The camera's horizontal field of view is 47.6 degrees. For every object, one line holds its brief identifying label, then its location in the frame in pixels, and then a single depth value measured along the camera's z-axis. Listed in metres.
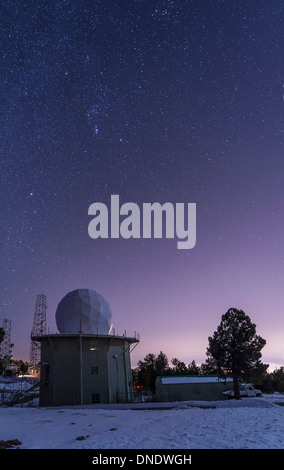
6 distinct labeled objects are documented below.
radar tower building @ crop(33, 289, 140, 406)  29.60
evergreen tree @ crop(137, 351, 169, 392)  57.00
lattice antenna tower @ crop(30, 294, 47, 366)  87.69
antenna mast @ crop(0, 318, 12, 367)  96.88
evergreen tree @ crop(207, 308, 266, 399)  30.91
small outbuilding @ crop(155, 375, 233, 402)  37.56
